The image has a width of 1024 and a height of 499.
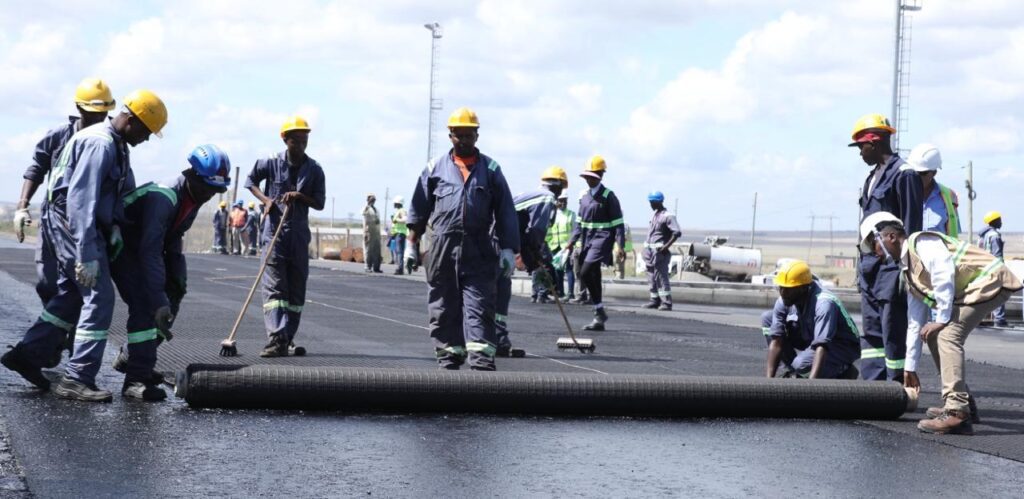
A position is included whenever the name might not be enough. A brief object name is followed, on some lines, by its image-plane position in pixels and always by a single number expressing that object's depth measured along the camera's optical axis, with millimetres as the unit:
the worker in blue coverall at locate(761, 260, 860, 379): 8891
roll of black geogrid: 7461
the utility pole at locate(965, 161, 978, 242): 28450
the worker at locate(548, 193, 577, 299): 20656
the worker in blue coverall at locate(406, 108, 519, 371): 9258
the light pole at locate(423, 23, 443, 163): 46094
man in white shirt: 7457
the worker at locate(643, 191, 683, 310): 20203
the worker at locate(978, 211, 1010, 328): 19328
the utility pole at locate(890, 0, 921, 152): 28844
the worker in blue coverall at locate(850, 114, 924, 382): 8508
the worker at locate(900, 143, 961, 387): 9172
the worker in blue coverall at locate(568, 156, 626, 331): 15109
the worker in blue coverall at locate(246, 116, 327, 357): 10680
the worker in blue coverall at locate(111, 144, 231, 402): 7637
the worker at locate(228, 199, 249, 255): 41656
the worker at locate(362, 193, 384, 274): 30609
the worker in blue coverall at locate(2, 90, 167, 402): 7301
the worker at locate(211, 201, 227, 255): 41906
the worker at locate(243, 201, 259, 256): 40175
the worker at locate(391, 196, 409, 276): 30547
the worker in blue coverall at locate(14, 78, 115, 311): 8219
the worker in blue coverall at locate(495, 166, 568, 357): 11109
